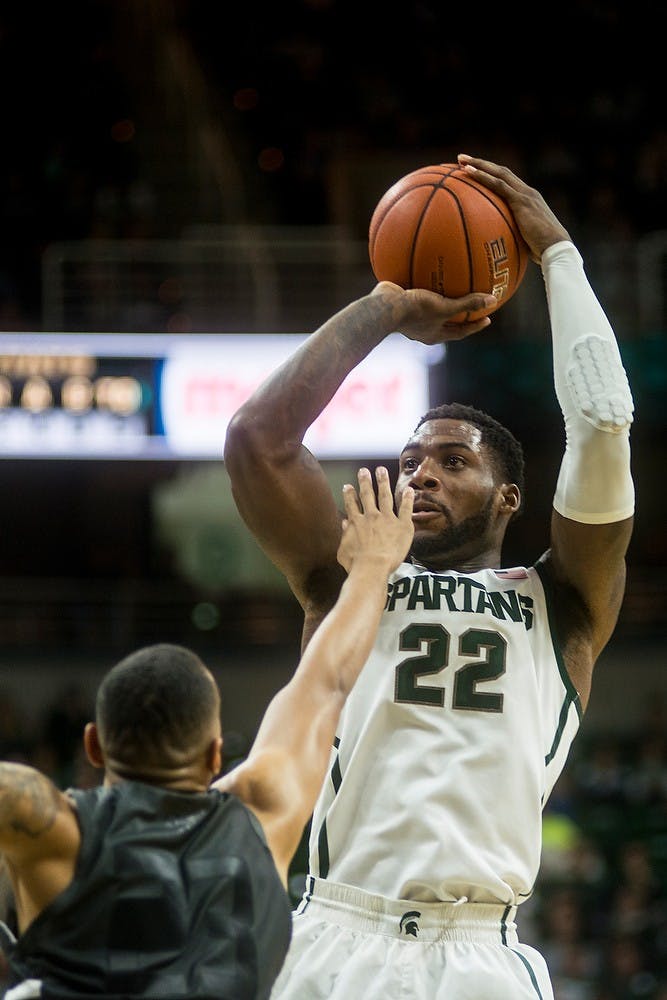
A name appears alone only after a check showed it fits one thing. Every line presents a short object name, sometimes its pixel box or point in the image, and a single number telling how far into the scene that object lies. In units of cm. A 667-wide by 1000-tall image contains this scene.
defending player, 481
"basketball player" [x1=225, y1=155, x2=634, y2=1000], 678
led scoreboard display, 2414
